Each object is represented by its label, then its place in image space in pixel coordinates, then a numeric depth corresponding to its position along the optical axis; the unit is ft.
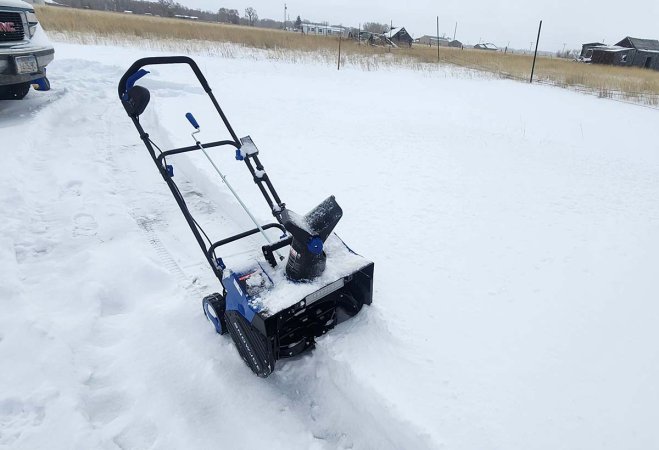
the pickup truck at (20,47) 16.65
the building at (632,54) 113.80
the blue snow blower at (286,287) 6.61
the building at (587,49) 141.89
